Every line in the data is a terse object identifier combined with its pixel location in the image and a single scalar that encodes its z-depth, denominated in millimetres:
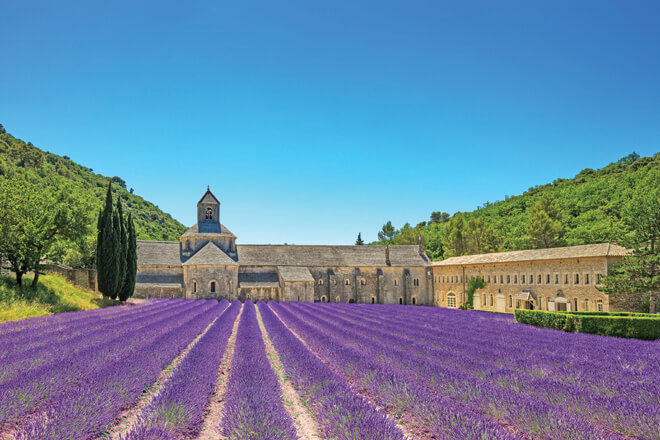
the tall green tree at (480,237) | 60000
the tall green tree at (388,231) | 110312
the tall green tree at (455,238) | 65375
